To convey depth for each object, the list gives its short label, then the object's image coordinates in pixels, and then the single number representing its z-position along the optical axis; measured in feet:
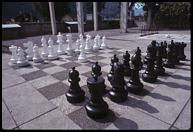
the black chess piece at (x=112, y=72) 9.49
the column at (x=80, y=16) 34.42
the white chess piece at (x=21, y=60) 13.49
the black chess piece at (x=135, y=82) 8.08
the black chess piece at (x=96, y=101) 6.17
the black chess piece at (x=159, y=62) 10.22
